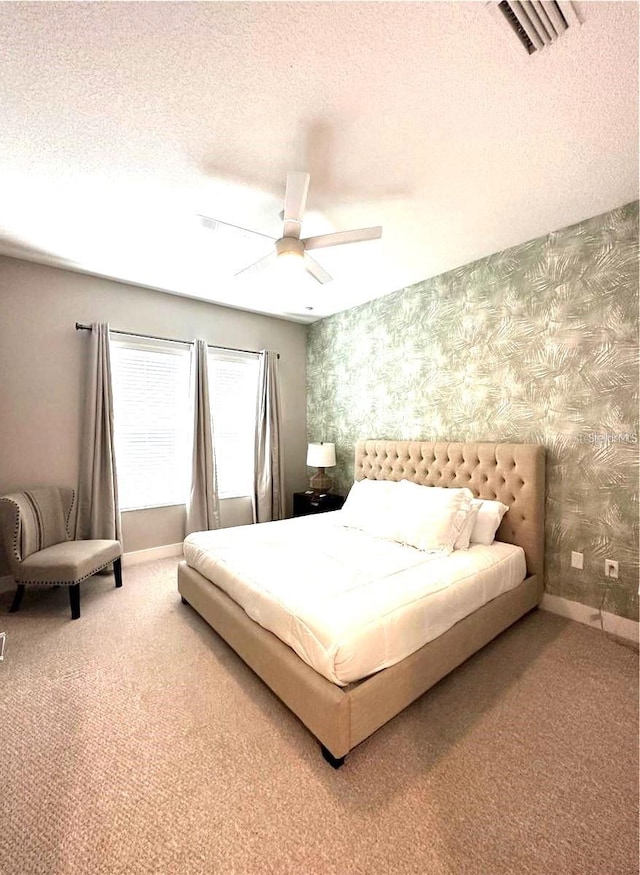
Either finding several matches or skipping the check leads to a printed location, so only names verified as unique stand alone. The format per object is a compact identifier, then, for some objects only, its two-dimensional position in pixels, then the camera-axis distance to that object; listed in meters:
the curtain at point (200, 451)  3.94
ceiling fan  1.88
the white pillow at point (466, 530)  2.52
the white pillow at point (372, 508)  2.81
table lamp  4.25
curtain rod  3.35
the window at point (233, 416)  4.29
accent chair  2.61
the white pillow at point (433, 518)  2.46
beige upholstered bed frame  1.48
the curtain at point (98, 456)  3.37
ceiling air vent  1.23
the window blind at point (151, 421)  3.69
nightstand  4.25
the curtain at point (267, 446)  4.46
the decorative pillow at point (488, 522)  2.65
